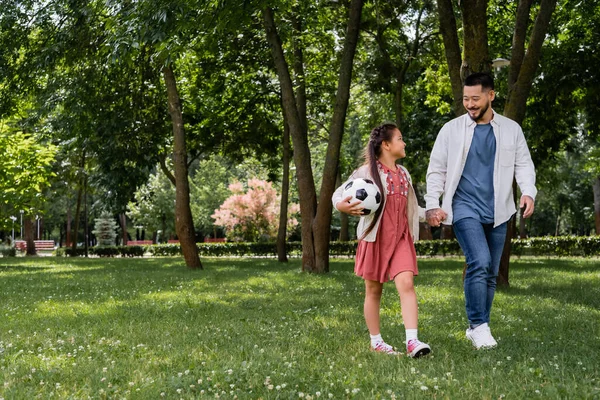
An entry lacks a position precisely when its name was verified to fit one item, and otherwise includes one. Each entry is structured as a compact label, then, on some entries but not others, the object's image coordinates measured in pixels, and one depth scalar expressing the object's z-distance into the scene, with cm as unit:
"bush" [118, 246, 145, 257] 4541
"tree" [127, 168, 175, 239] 5834
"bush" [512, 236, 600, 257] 3006
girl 551
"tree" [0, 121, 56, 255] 2434
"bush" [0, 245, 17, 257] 3975
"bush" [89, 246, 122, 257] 4575
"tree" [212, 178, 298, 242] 4753
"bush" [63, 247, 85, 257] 4200
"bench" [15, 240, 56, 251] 6228
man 570
